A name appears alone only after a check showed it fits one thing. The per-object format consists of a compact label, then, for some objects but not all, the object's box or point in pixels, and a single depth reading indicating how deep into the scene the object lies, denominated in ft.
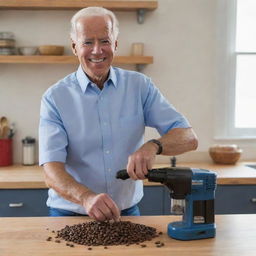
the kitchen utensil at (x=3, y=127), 11.81
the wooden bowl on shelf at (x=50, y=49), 11.32
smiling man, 7.17
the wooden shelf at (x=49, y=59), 11.14
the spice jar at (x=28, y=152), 11.86
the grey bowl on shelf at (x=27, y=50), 11.37
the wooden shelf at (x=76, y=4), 11.09
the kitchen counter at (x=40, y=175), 9.93
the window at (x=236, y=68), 12.47
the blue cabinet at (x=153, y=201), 10.06
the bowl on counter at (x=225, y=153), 11.87
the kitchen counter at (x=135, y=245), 5.35
